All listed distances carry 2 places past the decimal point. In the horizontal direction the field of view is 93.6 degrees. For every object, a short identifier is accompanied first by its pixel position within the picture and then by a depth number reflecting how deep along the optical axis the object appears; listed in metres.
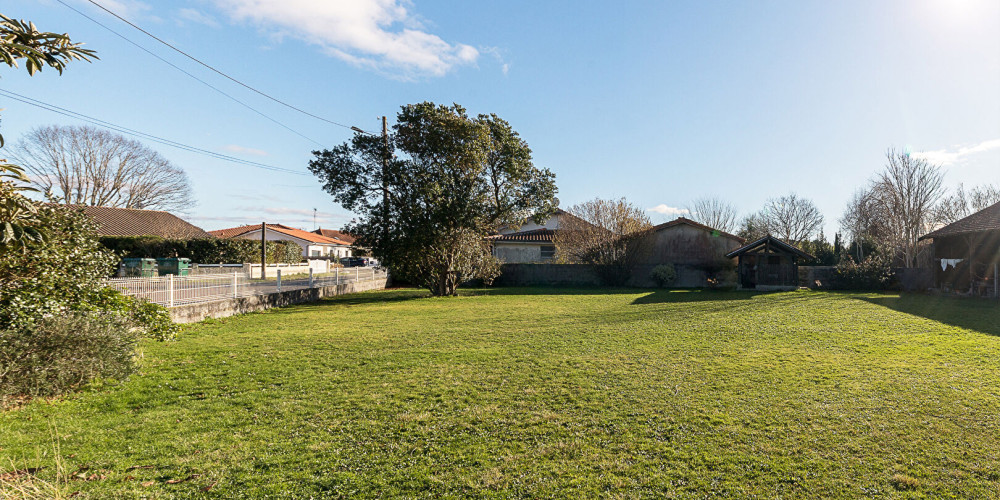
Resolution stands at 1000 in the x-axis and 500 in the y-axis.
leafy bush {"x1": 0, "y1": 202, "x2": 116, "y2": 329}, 5.38
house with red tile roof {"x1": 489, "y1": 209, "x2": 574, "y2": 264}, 31.84
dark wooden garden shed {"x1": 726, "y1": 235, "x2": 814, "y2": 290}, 22.59
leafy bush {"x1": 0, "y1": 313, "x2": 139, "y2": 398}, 4.91
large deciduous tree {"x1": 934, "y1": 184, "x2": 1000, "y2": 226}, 30.06
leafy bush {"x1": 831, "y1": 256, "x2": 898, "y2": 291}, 21.11
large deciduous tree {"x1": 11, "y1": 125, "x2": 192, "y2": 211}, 33.28
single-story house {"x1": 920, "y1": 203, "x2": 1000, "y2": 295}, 17.84
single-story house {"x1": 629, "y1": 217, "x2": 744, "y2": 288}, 26.11
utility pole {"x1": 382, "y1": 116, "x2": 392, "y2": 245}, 19.17
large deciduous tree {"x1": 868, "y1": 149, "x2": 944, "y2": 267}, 26.34
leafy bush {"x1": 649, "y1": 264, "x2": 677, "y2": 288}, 24.95
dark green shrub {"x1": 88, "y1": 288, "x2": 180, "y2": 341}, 6.59
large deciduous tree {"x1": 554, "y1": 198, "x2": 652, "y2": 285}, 25.91
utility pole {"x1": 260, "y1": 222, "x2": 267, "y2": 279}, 28.03
